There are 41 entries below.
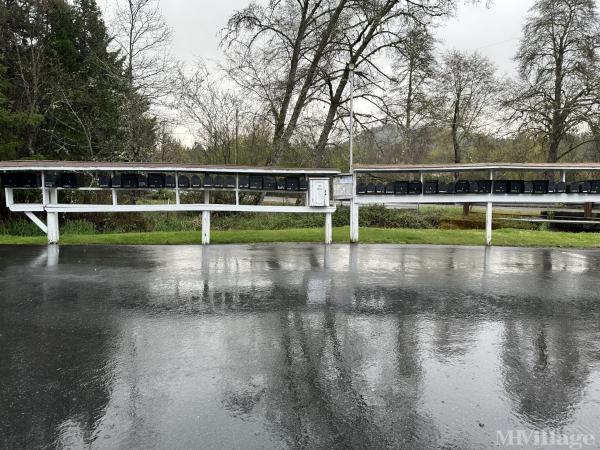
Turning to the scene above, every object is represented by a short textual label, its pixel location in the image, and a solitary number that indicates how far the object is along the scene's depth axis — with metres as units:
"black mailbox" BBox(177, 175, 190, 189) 13.22
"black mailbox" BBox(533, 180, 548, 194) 13.85
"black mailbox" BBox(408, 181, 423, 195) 14.04
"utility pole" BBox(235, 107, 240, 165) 24.52
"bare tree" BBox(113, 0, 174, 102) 21.27
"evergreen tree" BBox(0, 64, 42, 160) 18.02
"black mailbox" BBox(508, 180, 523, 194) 13.95
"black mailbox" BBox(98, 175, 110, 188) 13.04
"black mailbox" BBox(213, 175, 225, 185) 13.30
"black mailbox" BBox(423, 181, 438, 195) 13.94
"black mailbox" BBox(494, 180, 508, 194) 13.91
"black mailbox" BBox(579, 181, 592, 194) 13.79
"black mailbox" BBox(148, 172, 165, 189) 12.94
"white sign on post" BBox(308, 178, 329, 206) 13.49
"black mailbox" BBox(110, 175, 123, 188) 12.92
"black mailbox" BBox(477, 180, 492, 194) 13.90
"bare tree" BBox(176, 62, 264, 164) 24.02
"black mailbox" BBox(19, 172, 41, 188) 12.98
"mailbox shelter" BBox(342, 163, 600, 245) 13.83
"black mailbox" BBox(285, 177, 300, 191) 13.64
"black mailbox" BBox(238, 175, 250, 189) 13.64
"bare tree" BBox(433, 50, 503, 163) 28.12
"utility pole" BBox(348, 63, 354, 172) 15.10
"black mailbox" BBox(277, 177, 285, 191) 13.55
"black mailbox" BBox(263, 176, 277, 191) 13.66
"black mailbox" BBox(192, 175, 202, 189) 13.15
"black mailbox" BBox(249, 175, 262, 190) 13.66
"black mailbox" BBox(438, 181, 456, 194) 13.98
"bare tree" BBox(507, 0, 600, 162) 24.34
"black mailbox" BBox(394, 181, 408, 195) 14.12
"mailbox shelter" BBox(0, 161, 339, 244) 12.76
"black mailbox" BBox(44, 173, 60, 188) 12.98
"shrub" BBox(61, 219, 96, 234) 17.14
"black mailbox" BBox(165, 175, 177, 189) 13.02
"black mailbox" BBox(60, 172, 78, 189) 13.12
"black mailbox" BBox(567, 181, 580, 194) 14.00
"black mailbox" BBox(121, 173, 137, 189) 12.96
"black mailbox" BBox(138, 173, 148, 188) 12.92
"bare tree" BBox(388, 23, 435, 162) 22.55
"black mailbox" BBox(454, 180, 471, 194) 13.92
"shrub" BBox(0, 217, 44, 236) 16.86
